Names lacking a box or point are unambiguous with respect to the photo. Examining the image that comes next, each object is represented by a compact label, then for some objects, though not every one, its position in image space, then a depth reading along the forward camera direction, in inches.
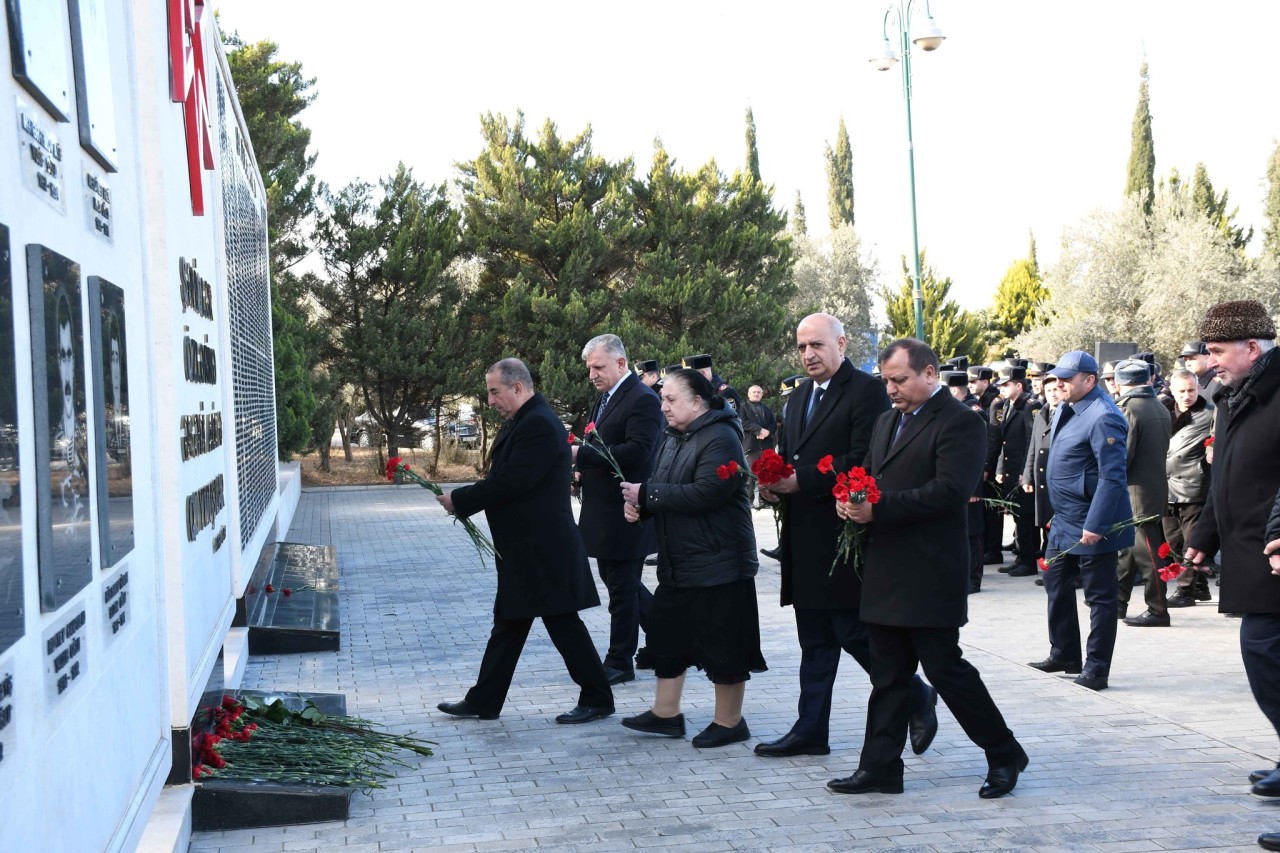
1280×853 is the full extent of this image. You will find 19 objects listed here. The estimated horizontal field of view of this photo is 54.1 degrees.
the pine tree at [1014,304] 2385.6
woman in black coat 229.5
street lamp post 709.9
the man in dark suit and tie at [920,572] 195.8
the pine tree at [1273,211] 1886.8
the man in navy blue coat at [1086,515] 280.5
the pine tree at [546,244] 1247.5
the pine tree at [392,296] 1215.6
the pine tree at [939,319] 1862.7
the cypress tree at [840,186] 2470.5
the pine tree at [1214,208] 1882.4
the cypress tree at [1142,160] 2123.5
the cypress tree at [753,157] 2172.2
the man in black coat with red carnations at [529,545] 251.8
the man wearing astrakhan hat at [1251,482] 195.6
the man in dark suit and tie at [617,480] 293.4
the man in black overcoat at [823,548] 226.1
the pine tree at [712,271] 1285.7
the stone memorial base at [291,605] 336.5
